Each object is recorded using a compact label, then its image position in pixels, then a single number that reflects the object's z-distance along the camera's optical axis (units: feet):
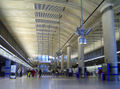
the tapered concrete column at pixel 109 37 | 33.43
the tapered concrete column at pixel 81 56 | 56.23
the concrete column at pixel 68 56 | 81.26
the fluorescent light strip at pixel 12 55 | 59.64
